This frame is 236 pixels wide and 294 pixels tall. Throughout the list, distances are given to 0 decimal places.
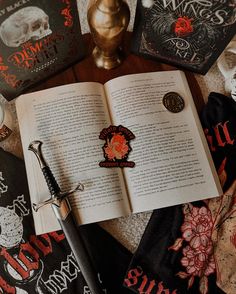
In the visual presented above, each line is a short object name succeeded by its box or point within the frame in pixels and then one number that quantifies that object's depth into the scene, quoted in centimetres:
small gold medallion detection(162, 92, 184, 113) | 63
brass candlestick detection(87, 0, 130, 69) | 55
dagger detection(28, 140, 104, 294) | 54
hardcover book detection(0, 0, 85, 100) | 50
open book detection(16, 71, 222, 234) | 57
